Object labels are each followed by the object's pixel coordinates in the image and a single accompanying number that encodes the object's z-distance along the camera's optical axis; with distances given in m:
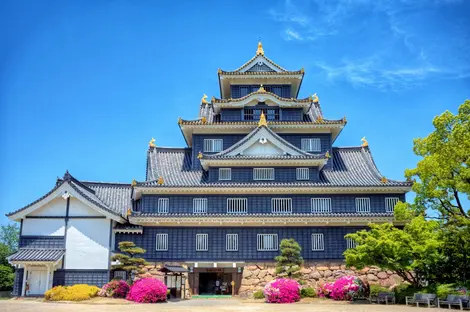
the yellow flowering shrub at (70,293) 31.42
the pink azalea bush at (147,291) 30.84
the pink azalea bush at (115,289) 32.38
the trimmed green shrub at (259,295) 33.69
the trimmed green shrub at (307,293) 32.62
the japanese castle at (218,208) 35.94
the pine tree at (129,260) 32.97
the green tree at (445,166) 28.53
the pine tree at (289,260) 33.50
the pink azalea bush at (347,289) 31.77
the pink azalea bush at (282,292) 31.14
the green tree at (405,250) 28.16
